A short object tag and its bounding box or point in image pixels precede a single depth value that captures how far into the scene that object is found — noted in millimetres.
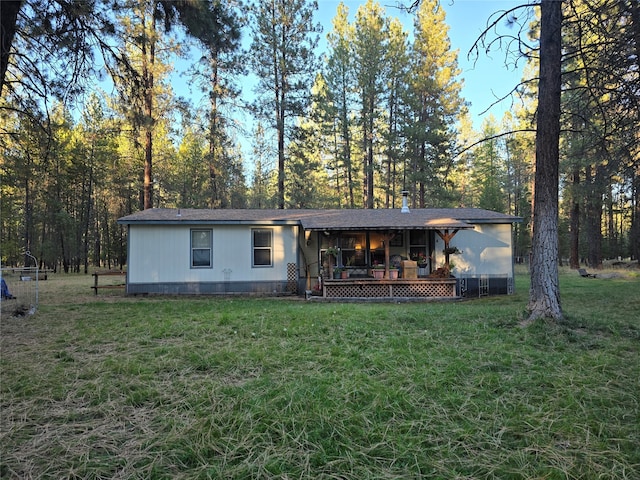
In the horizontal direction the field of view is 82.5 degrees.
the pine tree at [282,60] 18547
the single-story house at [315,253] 11438
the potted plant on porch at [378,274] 11648
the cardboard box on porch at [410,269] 11516
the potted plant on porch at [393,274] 11578
